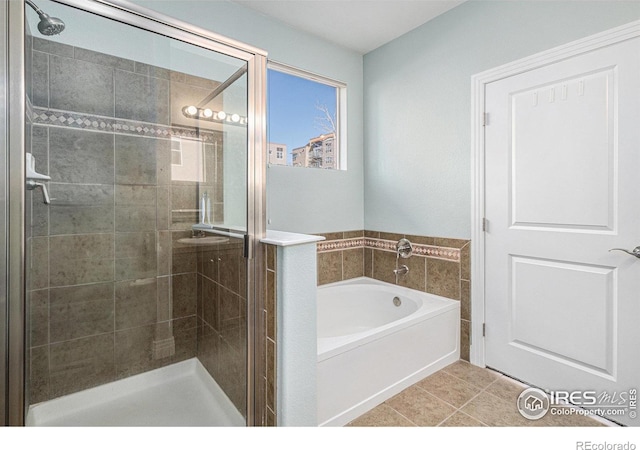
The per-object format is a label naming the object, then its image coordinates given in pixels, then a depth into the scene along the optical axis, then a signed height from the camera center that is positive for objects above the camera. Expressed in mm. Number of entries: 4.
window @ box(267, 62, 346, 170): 2521 +877
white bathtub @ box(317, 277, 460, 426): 1595 -768
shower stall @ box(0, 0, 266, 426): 1147 -5
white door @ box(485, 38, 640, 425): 1580 -16
